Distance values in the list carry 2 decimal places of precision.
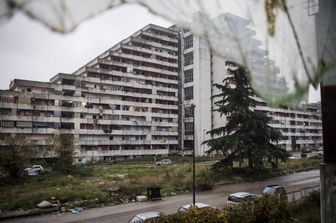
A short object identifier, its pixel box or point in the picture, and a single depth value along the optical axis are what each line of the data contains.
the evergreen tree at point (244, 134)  29.55
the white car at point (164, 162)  44.89
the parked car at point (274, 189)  19.38
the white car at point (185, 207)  15.16
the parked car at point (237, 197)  17.63
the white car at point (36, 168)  35.28
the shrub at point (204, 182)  25.81
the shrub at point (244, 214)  10.34
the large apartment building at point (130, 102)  45.19
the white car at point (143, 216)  13.06
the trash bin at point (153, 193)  22.27
